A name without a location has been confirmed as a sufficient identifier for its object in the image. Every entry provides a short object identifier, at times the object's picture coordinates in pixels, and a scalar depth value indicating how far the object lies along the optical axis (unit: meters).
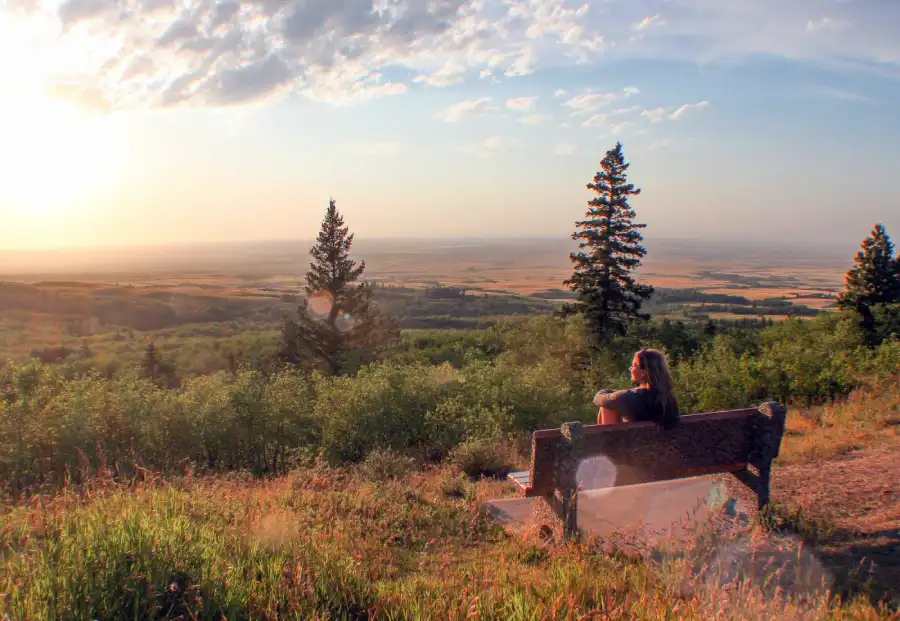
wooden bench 4.50
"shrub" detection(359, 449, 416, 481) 7.42
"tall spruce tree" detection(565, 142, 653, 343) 24.38
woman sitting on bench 4.80
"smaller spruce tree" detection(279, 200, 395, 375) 33.03
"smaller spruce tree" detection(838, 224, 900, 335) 21.64
